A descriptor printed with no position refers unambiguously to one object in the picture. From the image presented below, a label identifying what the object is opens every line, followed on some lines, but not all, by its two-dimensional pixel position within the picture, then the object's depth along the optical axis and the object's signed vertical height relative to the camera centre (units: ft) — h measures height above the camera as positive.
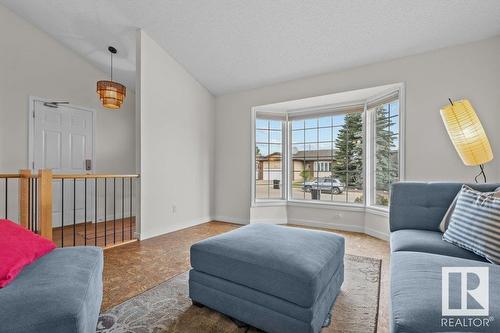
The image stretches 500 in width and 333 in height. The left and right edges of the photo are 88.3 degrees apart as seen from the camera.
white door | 13.33 +0.99
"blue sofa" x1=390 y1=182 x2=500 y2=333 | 2.95 -1.68
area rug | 5.20 -3.26
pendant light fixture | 10.73 +3.12
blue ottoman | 4.61 -2.18
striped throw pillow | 4.70 -1.15
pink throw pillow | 3.92 -1.46
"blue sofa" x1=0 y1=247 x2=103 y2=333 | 3.12 -1.76
